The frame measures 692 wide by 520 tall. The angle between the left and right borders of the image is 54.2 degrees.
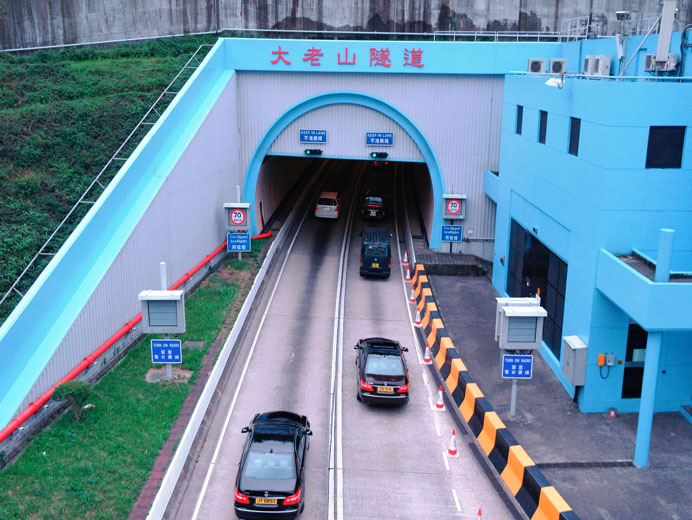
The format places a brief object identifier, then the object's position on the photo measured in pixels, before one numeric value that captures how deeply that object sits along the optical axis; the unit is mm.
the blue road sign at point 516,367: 18625
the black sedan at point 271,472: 14656
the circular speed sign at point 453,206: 33438
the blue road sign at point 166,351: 19875
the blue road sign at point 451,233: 33219
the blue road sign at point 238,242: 30766
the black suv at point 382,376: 19844
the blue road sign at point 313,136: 34625
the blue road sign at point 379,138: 34219
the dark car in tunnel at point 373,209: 40594
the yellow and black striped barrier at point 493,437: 14758
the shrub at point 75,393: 17125
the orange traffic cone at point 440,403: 20391
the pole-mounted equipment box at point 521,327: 18734
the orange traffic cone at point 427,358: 23609
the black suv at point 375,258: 31391
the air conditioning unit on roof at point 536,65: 27984
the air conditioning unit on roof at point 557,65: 24766
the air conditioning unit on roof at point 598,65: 21984
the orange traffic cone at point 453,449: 17906
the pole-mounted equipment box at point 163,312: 19969
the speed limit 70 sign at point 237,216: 31250
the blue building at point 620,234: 16812
